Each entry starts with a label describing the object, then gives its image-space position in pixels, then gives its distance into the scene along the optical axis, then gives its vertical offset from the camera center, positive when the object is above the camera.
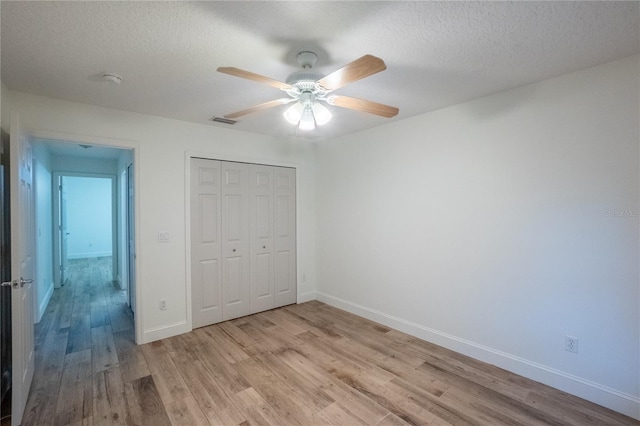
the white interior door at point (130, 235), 3.85 -0.34
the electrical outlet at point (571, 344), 2.19 -1.03
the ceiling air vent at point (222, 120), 3.22 +1.02
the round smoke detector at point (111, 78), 2.14 +0.99
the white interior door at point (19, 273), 1.83 -0.40
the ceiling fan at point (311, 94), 1.58 +0.74
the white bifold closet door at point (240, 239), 3.49 -0.38
